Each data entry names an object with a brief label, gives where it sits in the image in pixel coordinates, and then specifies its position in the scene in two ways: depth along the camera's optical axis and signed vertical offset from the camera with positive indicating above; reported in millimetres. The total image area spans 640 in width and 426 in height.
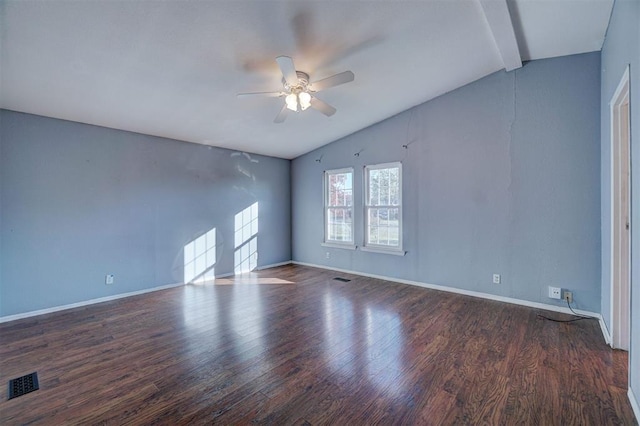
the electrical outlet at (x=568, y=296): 3363 -1085
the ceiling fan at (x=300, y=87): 2486 +1204
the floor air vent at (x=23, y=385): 2037 -1280
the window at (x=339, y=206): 5609 +61
